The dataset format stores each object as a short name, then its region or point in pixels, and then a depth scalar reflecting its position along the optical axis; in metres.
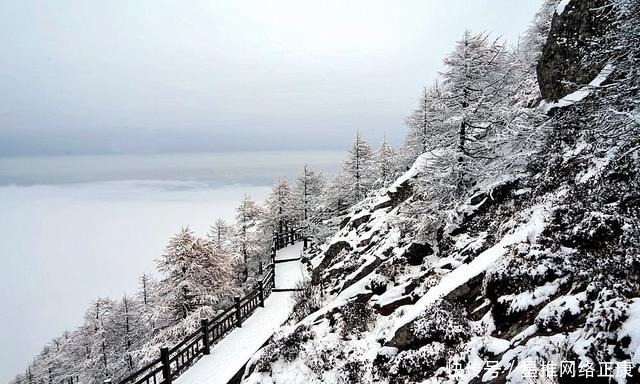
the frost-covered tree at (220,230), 51.59
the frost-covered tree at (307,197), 43.66
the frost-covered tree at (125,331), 32.03
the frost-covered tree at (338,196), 43.16
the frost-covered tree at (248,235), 39.44
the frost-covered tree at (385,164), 35.89
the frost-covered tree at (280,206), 45.62
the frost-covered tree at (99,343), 30.43
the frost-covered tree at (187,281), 20.65
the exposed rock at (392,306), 9.81
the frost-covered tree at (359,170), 40.81
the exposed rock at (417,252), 12.16
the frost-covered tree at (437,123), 12.75
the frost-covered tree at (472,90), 12.03
